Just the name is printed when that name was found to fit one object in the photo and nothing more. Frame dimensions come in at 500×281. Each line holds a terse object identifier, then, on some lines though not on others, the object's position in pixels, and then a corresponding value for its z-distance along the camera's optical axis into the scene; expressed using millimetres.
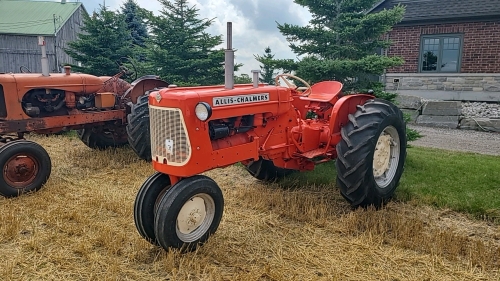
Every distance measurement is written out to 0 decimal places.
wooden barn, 19938
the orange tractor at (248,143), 3393
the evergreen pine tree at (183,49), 10680
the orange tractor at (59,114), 5174
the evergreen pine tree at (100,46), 12109
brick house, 12438
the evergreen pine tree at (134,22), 20219
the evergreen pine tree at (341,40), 6680
